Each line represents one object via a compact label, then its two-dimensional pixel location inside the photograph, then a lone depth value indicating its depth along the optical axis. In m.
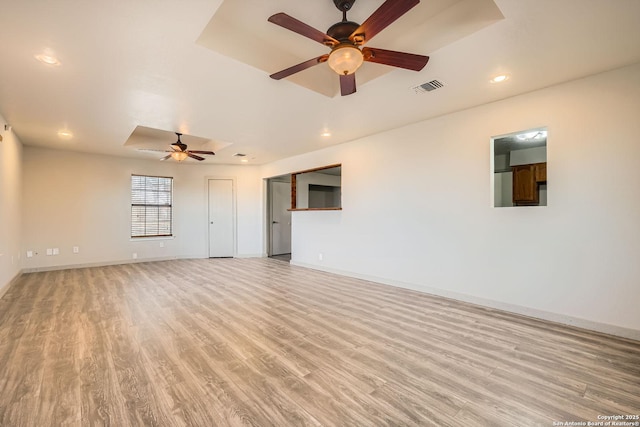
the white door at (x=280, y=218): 8.35
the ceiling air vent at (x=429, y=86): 2.98
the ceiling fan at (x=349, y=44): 1.77
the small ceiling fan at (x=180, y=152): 5.30
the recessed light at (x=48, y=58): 2.43
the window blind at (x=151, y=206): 7.06
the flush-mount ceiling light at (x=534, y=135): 3.36
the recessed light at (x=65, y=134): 4.68
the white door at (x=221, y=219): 7.88
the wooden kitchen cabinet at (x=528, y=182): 4.93
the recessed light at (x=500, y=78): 2.86
